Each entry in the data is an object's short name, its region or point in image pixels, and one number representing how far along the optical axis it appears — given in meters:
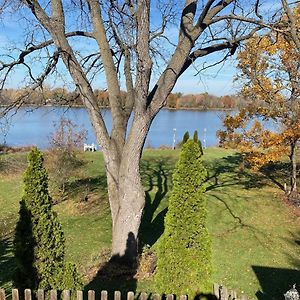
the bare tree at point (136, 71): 7.50
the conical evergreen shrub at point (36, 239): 4.98
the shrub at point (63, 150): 15.88
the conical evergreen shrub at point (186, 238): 5.52
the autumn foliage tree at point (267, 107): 13.65
